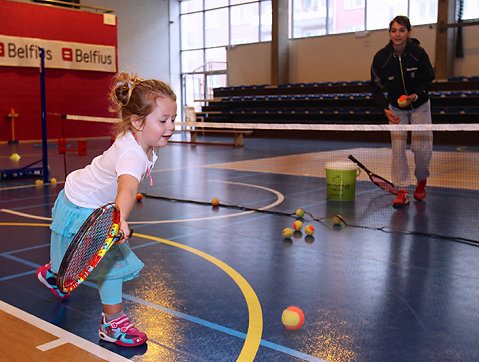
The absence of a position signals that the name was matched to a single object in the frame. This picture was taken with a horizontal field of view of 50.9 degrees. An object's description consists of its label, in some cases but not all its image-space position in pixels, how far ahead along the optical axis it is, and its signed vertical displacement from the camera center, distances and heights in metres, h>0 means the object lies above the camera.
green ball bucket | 5.91 -0.55
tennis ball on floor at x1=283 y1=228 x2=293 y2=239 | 4.26 -0.84
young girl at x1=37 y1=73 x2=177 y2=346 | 2.30 -0.21
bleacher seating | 15.81 +1.11
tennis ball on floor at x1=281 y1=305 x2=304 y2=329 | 2.47 -0.91
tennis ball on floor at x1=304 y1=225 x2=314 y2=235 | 4.36 -0.84
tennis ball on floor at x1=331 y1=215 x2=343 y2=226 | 4.79 -0.83
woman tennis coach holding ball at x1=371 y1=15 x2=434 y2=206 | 5.54 +0.48
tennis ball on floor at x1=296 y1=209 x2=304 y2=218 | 5.04 -0.80
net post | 6.82 +0.07
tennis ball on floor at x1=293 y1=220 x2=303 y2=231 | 4.51 -0.82
